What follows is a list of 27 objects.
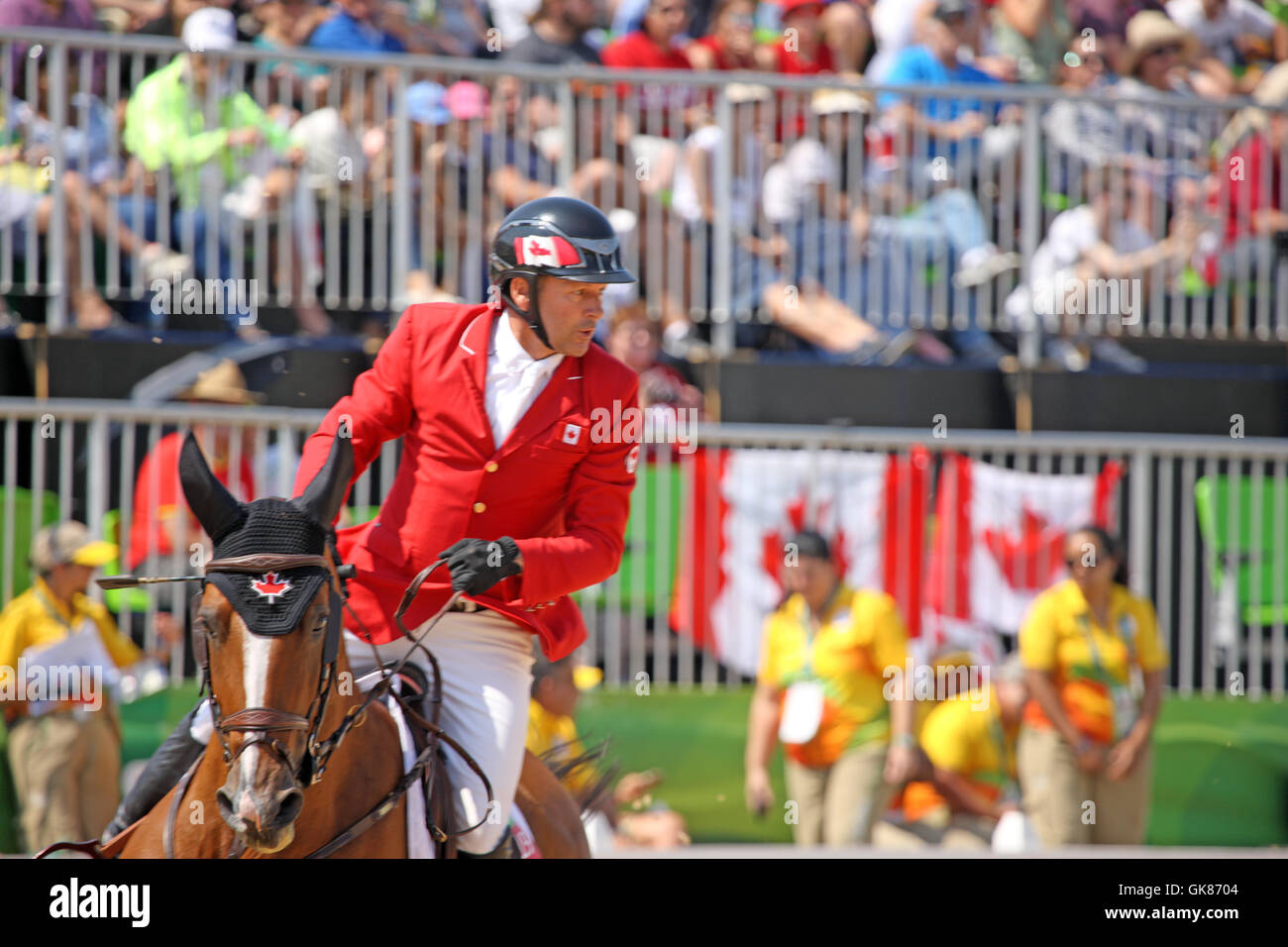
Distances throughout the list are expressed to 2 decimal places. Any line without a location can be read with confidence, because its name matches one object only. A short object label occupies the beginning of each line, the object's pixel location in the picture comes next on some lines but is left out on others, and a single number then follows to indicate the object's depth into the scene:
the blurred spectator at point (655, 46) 18.78
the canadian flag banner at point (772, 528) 15.75
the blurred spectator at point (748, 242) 17.95
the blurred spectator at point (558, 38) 18.37
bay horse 6.54
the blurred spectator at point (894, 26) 19.84
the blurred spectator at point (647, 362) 16.56
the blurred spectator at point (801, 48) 19.34
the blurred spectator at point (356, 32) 17.92
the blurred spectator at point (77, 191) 16.20
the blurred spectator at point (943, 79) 18.33
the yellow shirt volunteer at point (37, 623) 13.94
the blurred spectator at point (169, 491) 14.64
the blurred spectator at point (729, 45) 19.20
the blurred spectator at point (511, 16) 18.89
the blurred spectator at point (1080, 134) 18.61
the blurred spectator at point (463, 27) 18.66
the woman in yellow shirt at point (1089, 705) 15.60
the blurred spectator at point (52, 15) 17.00
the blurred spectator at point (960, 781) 15.48
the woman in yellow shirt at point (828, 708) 15.41
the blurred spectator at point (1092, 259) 18.11
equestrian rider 8.21
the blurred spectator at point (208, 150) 16.55
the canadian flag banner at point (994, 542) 15.95
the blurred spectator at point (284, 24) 17.95
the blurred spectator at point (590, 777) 13.73
